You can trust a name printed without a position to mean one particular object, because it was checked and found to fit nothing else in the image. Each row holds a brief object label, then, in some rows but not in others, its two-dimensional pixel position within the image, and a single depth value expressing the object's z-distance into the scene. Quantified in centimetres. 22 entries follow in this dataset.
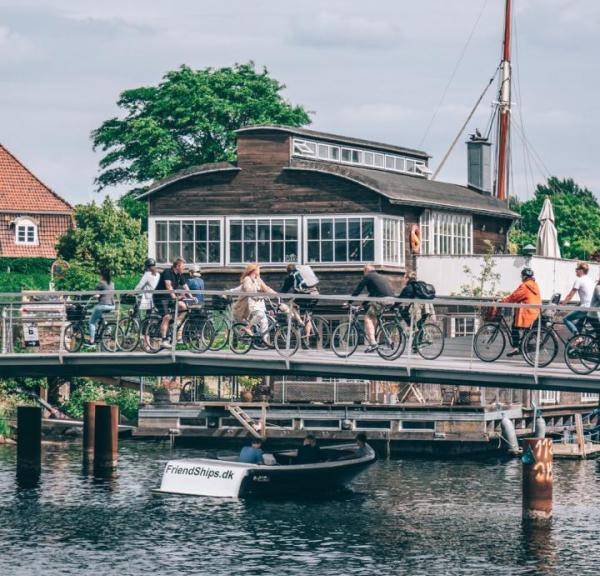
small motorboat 5034
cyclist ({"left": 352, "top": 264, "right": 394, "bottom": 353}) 4125
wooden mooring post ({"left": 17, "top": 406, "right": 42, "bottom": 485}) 5659
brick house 10094
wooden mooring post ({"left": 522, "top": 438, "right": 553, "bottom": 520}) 4294
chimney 8069
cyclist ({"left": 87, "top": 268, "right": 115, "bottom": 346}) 4462
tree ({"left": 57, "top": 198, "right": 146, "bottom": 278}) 8994
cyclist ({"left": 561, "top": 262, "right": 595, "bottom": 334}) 3847
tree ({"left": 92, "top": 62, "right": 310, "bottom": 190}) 9894
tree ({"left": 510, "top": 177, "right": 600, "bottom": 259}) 12519
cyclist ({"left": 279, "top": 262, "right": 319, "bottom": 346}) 4200
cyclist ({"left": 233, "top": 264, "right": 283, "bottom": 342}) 4241
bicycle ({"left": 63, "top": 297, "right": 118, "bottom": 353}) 4441
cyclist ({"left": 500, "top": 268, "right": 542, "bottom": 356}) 3919
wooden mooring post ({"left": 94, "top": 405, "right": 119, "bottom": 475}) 5800
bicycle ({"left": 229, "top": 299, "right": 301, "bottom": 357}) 4188
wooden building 6806
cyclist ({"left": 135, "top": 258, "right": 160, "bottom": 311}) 4391
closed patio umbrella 6938
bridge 3903
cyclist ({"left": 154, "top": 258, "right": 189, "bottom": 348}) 4325
